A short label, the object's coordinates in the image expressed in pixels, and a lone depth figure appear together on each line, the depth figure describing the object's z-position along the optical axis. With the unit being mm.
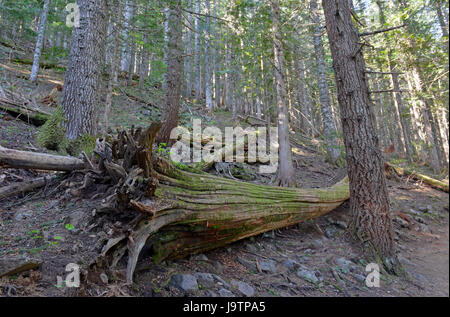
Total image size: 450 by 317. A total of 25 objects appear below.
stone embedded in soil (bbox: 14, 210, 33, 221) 3079
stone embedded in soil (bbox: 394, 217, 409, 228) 6035
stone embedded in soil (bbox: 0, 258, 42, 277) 1895
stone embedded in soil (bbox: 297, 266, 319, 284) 3384
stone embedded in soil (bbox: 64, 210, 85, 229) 2916
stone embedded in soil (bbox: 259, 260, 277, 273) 3428
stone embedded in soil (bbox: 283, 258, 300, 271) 3598
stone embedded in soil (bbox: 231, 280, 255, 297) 2758
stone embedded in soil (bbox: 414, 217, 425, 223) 6053
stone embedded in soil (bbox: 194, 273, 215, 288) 2662
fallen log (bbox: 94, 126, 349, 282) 2457
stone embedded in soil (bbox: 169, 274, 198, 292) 2482
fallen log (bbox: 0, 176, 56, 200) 3555
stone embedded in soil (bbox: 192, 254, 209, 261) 3140
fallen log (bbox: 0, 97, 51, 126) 6688
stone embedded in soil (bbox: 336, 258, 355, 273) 3777
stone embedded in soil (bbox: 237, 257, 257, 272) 3393
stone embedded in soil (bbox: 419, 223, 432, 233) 5441
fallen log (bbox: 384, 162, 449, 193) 7973
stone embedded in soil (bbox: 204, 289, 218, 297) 2512
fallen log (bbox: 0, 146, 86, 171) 3439
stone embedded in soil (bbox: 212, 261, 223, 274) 3069
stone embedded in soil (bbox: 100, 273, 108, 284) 2123
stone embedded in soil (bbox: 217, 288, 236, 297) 2582
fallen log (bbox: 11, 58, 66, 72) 17016
